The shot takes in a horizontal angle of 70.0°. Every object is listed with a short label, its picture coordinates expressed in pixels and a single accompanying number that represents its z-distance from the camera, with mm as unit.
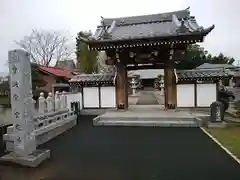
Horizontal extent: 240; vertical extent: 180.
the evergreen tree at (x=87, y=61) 25539
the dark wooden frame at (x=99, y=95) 11364
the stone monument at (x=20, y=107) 4482
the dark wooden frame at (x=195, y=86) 10682
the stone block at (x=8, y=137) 5018
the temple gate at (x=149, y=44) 8788
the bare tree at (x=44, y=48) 29701
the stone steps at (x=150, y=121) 7950
